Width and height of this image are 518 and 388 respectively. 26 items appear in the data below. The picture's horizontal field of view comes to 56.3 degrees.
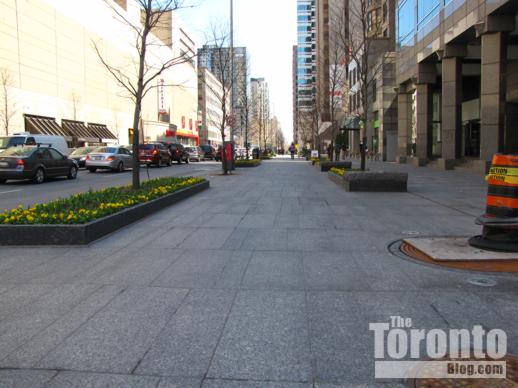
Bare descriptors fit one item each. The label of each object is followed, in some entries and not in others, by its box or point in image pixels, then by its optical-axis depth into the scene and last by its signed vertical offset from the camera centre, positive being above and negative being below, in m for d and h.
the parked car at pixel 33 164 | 19.38 -0.20
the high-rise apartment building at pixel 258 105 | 61.19 +6.94
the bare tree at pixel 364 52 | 17.27 +3.91
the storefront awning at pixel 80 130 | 53.41 +3.21
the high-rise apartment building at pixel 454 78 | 21.38 +4.65
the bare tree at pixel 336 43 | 21.61 +5.57
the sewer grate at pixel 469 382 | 3.08 -1.47
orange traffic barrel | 6.46 -0.45
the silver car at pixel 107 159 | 26.91 -0.05
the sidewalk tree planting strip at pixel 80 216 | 7.46 -1.00
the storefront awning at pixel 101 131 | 59.69 +3.46
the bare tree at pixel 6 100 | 40.75 +5.05
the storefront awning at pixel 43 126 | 45.69 +3.23
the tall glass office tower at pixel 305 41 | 130.25 +32.35
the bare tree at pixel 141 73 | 12.18 +2.10
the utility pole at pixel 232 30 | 27.53 +7.16
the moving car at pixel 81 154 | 30.72 +0.28
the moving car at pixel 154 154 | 31.57 +0.25
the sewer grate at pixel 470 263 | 5.89 -1.38
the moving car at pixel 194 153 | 47.84 +0.42
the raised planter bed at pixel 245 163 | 32.56 -0.42
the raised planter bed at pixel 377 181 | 14.86 -0.80
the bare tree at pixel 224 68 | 24.45 +5.18
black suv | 38.66 +0.44
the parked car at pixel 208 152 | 55.47 +0.58
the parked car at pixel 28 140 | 25.16 +1.00
